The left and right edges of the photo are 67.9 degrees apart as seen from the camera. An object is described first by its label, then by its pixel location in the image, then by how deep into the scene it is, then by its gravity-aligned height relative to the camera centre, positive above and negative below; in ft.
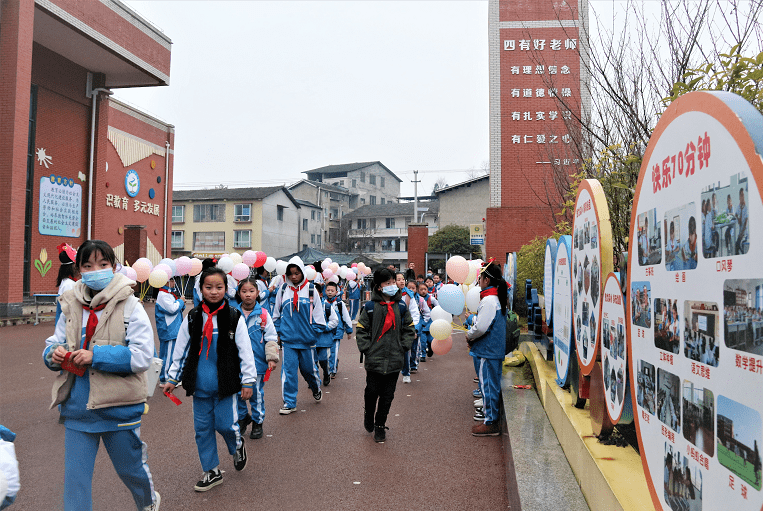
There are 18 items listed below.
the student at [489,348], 20.18 -2.49
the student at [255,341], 19.57 -2.42
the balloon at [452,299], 22.98 -0.85
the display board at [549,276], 20.29 +0.11
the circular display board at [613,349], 9.97 -1.29
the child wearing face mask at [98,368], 11.37 -1.88
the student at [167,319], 26.58 -2.11
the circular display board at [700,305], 4.89 -0.25
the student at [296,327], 23.68 -2.15
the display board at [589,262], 11.52 +0.38
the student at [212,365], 14.96 -2.37
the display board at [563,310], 15.42 -0.90
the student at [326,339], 26.53 -2.93
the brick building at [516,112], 68.03 +20.25
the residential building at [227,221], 162.30 +16.08
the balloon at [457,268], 26.63 +0.48
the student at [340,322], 30.48 -2.72
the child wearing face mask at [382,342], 20.03 -2.31
